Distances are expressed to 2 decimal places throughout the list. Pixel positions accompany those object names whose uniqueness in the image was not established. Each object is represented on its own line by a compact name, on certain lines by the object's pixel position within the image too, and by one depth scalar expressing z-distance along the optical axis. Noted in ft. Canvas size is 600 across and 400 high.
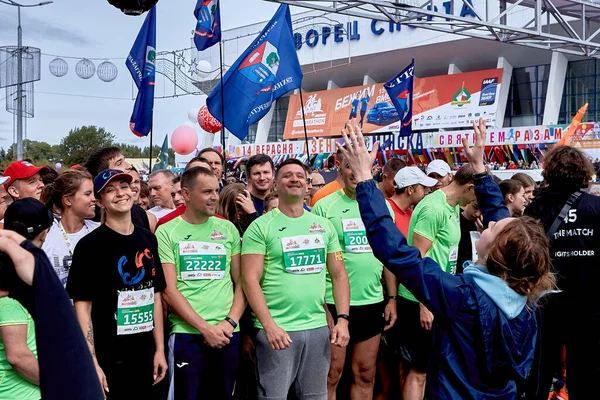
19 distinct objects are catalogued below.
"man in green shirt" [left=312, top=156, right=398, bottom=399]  15.33
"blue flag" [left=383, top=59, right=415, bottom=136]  36.29
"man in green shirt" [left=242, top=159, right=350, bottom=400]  13.20
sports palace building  100.94
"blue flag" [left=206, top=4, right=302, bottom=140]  23.68
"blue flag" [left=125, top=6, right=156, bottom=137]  27.58
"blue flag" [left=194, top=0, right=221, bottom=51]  25.92
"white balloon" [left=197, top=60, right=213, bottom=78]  96.98
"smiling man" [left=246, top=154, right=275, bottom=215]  18.10
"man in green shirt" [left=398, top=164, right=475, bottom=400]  15.33
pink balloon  55.93
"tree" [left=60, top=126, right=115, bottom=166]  162.63
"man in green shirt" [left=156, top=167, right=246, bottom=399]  13.06
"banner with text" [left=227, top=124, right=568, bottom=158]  88.79
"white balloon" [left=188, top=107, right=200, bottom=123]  98.74
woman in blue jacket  8.00
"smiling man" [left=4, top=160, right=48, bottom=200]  15.72
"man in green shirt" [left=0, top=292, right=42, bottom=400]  8.41
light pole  64.18
